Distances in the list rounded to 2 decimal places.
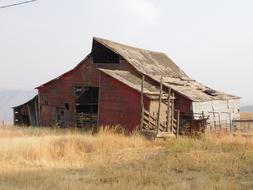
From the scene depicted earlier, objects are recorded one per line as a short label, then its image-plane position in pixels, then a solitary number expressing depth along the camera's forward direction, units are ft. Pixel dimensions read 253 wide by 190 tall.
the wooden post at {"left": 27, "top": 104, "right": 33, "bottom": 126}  110.32
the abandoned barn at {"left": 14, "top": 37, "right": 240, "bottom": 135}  80.02
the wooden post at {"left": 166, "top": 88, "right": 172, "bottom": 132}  69.49
